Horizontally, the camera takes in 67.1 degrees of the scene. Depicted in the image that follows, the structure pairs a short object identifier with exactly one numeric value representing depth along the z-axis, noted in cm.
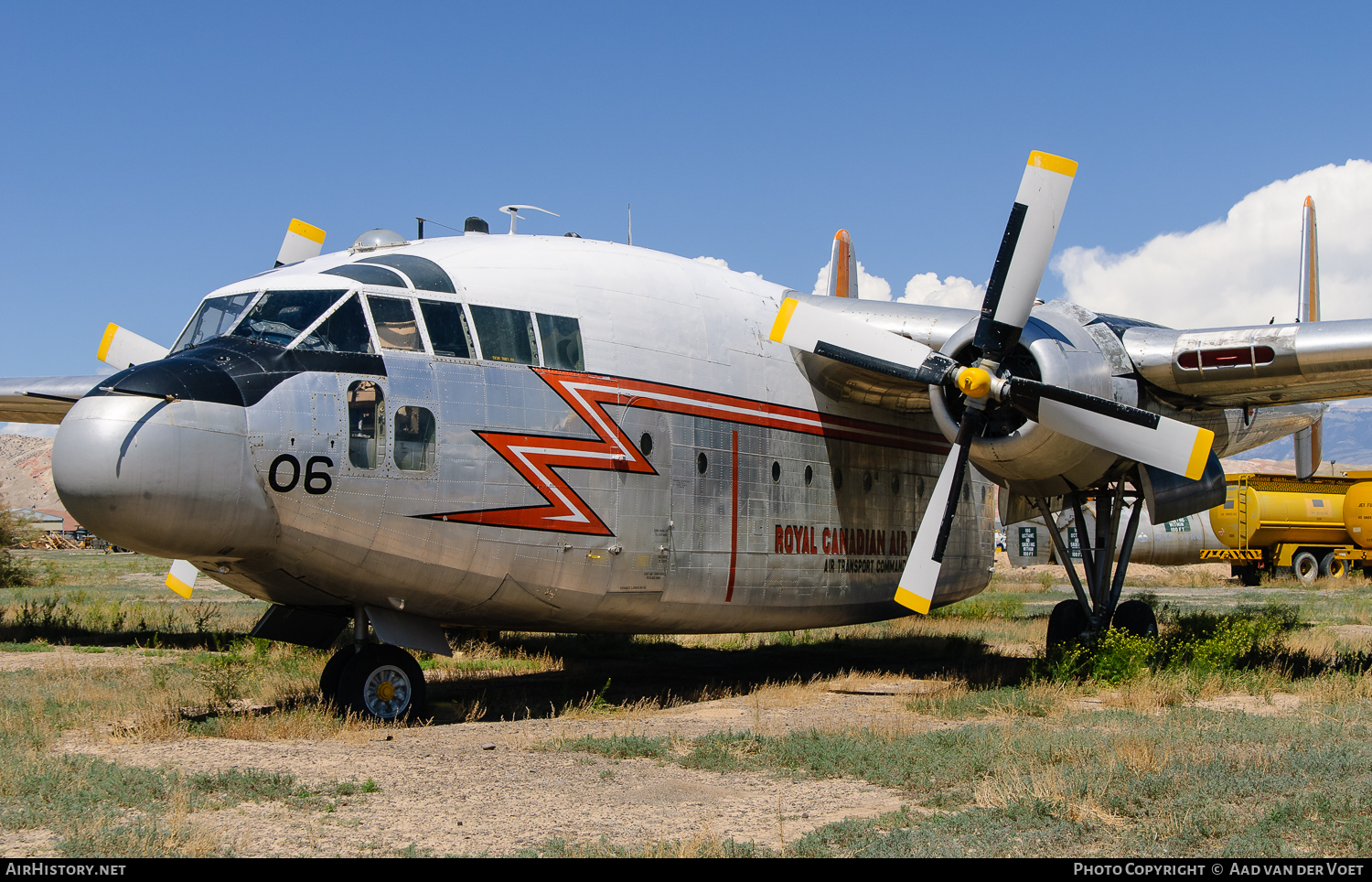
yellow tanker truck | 3612
